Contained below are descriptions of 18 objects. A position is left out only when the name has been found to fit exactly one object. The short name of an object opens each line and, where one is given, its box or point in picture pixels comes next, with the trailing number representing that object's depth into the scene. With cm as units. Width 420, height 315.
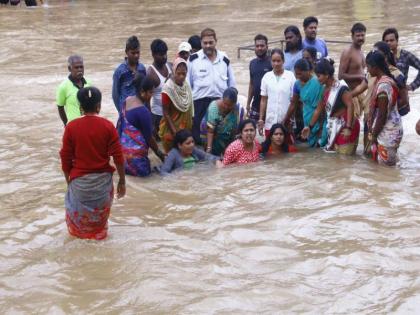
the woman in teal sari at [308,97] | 1477
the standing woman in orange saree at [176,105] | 1444
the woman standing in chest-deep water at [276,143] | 1517
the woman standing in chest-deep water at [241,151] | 1479
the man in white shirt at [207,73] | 1540
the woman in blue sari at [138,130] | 1313
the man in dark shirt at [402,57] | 1495
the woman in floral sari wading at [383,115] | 1305
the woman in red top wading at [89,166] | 992
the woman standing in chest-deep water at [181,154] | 1444
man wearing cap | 1591
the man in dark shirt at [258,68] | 1588
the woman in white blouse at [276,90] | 1516
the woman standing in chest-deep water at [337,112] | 1427
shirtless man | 1541
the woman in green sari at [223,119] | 1493
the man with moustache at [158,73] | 1497
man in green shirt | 1372
